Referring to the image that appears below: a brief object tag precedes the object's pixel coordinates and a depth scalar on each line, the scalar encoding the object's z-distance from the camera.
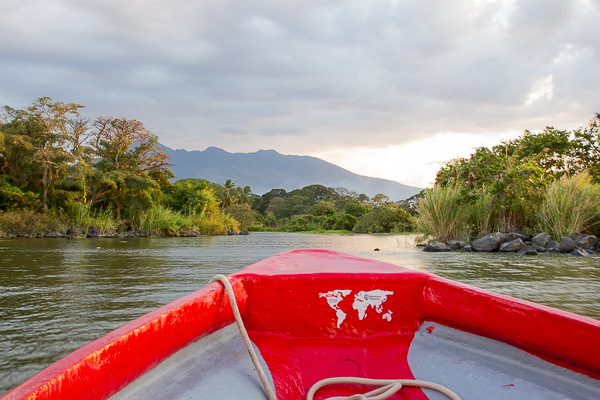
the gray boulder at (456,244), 9.38
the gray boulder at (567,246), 7.95
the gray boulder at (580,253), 7.41
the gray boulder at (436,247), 9.15
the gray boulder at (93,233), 16.86
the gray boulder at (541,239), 8.34
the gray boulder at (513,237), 8.92
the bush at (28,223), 14.69
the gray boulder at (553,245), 8.04
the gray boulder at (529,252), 7.74
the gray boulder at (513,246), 8.32
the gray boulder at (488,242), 8.67
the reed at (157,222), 19.61
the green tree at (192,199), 25.96
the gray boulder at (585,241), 8.00
